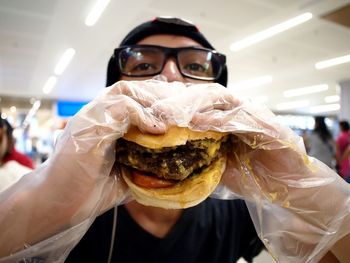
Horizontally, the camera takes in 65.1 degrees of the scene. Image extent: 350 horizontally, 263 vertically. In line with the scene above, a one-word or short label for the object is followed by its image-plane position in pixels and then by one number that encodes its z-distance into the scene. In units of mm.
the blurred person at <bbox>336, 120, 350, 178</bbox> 3807
